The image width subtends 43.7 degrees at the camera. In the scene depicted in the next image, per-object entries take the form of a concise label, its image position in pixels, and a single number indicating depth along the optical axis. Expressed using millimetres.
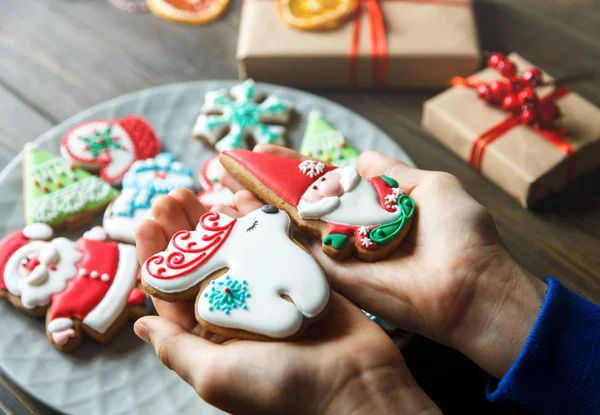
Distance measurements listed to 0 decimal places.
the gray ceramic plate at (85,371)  454
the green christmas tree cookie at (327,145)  555
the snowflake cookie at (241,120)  570
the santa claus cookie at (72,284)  471
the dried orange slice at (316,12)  622
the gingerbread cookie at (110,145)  552
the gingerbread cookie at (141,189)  516
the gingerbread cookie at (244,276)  392
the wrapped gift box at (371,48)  613
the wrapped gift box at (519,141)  551
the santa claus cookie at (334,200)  426
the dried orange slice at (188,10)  685
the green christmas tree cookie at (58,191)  523
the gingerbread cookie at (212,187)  526
